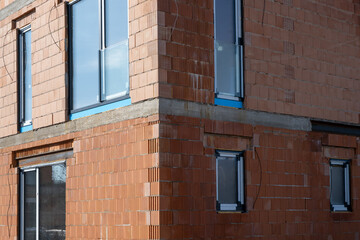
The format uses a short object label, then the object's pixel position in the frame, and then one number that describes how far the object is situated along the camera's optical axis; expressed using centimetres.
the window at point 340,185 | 1325
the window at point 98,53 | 1167
